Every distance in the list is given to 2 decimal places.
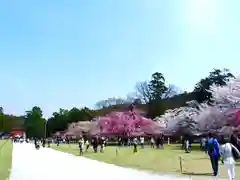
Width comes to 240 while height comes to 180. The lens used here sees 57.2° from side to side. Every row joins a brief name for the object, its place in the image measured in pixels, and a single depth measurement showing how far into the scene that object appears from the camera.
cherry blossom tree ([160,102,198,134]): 28.71
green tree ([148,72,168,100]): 56.80
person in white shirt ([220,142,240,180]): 6.93
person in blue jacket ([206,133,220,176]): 8.16
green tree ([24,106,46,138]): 77.08
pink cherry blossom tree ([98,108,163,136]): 37.50
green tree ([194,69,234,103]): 36.36
